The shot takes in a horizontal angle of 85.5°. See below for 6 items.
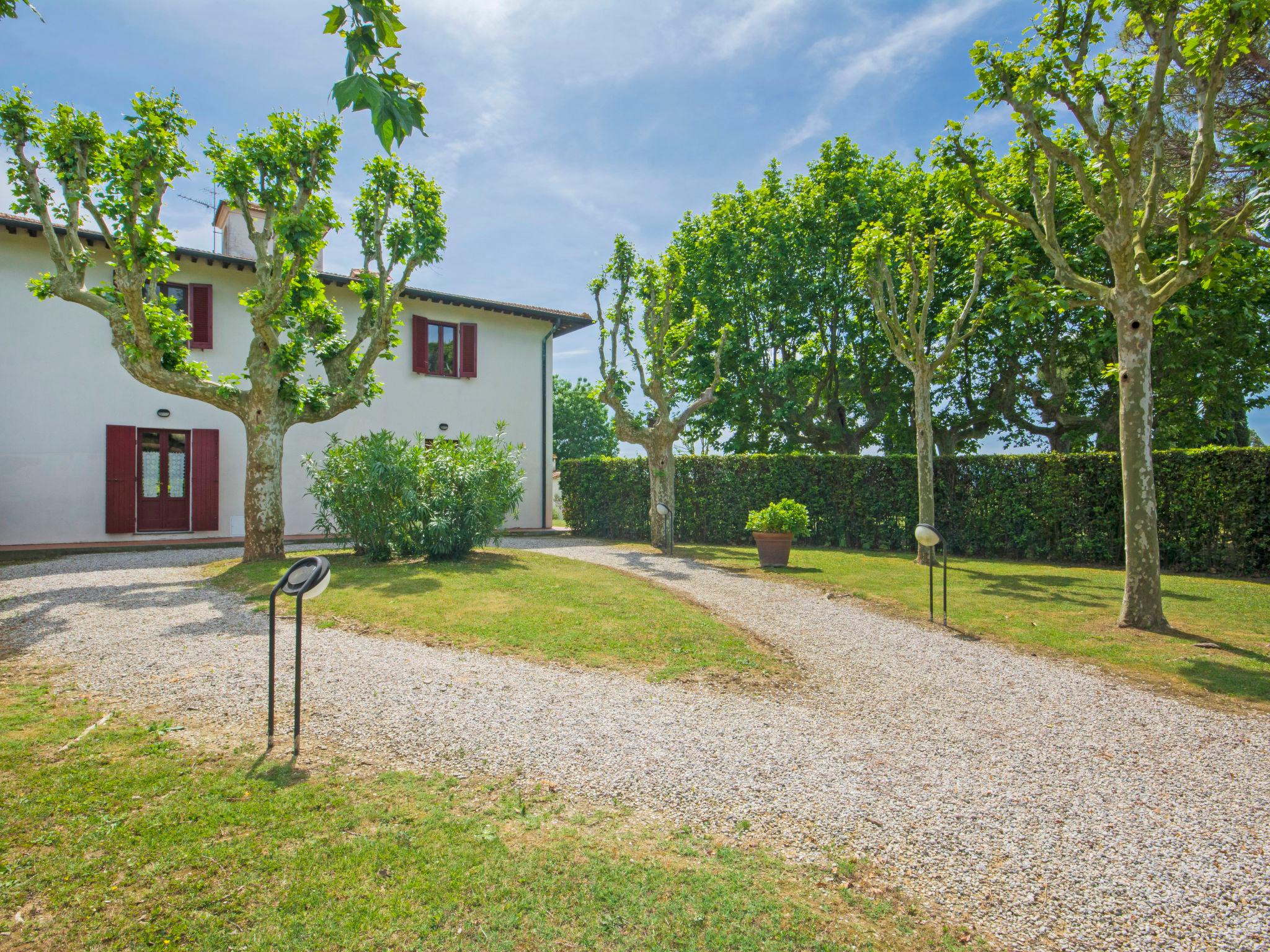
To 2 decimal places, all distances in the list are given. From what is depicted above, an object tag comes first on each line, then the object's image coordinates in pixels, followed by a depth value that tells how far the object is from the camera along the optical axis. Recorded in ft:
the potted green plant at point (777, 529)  35.94
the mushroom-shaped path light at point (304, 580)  11.85
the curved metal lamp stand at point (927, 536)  21.72
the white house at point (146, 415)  42.29
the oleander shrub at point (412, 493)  31.73
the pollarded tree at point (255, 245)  29.22
